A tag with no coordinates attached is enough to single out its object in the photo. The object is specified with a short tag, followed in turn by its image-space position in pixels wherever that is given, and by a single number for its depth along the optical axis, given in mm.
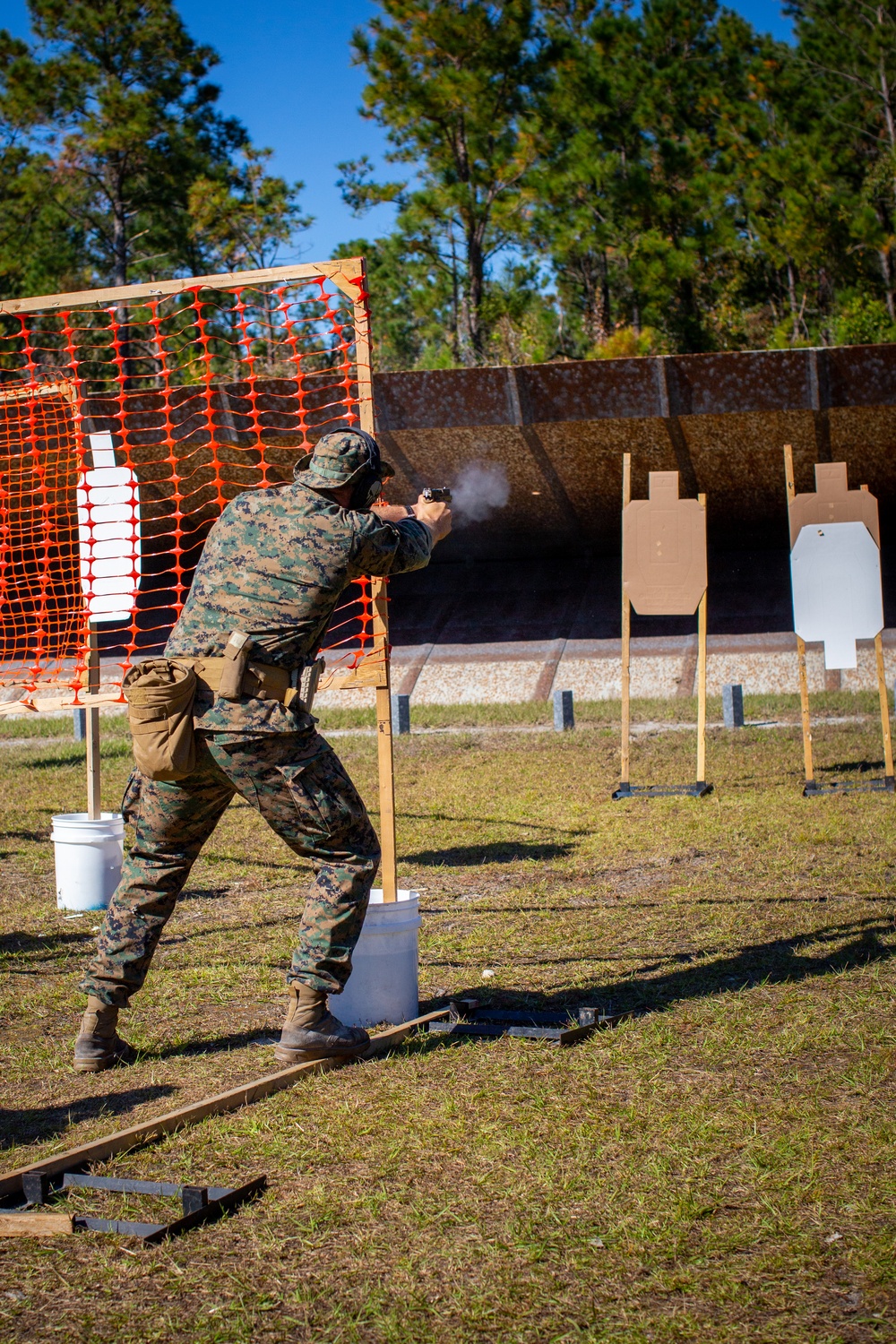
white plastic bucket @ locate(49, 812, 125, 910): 5547
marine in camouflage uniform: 3283
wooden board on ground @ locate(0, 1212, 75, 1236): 2512
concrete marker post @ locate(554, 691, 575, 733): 11398
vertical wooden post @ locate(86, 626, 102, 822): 5571
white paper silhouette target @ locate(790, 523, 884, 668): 8555
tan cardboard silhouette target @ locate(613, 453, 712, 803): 8625
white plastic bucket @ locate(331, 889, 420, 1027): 3844
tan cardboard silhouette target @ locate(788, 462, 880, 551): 8578
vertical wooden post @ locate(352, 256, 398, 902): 3998
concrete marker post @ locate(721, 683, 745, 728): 10903
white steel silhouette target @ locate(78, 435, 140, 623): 5590
